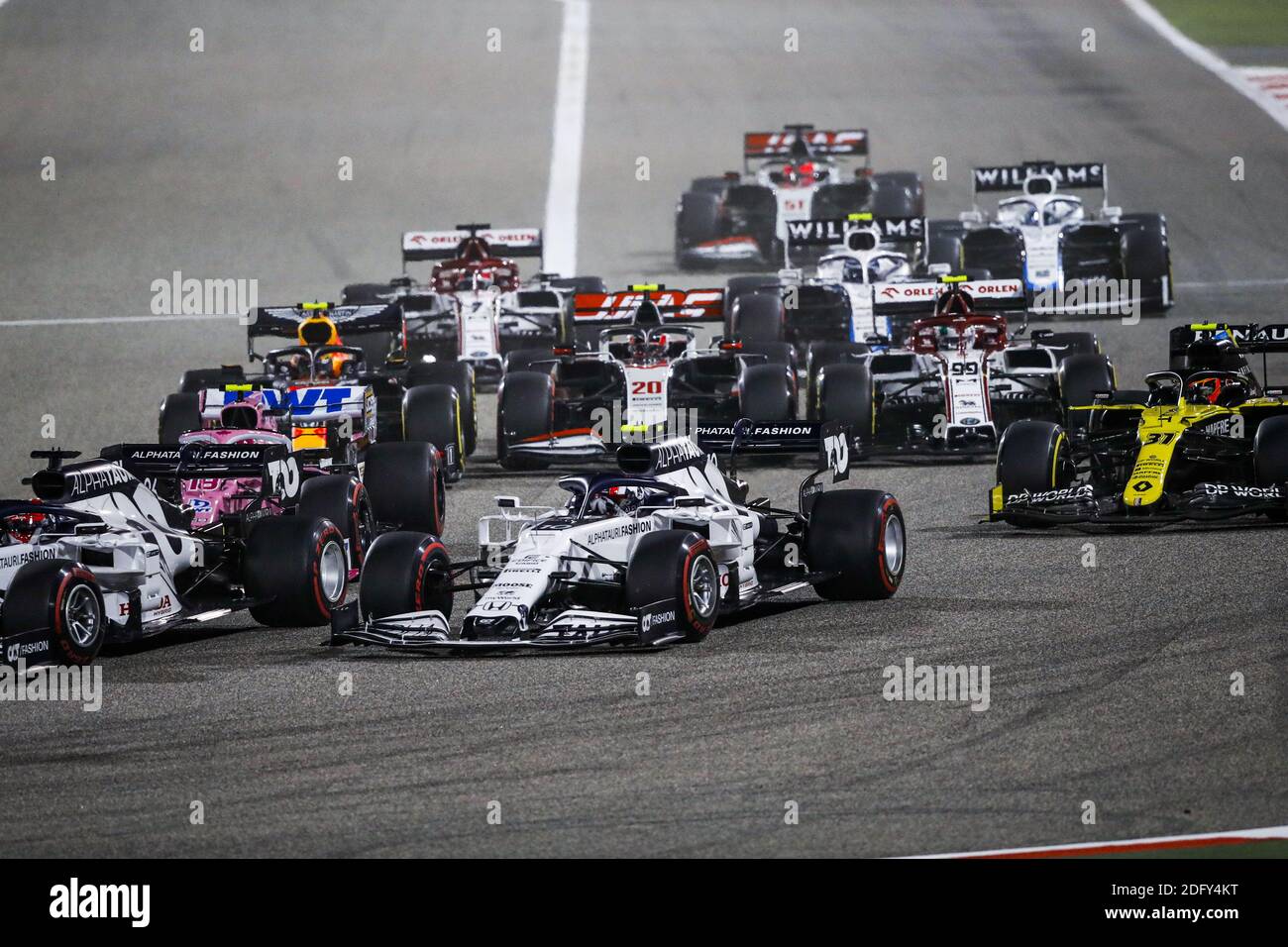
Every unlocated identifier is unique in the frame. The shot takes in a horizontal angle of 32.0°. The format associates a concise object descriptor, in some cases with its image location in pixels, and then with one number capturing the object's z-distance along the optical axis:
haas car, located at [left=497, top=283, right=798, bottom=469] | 25.98
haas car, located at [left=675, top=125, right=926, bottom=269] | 41.41
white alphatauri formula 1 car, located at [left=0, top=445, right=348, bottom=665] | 15.87
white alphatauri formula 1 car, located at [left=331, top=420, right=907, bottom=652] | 16.08
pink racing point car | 19.05
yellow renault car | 20.50
